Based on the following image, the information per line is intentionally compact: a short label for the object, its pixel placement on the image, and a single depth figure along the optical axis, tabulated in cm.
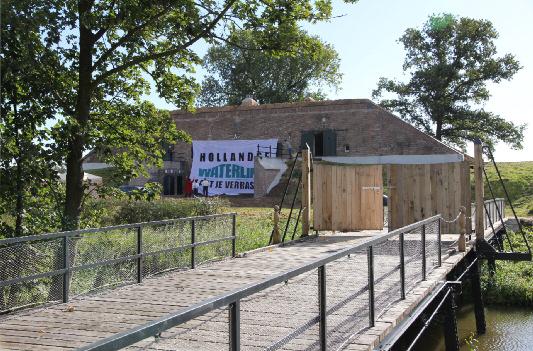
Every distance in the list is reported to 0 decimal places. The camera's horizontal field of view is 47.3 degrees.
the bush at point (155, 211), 2127
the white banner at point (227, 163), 4150
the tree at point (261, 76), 5719
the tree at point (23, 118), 978
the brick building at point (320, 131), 3881
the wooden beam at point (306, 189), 1608
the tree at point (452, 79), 4228
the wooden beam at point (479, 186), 1380
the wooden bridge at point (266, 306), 395
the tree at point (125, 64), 1073
